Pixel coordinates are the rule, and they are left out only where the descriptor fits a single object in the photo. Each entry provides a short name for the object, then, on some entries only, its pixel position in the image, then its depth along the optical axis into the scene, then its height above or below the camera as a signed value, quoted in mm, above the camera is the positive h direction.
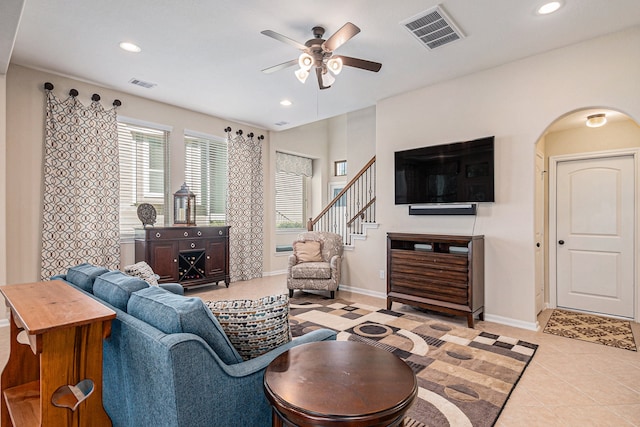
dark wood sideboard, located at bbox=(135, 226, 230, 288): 4746 -555
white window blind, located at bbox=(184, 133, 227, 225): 5742 +734
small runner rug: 3232 -1226
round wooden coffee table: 1062 -619
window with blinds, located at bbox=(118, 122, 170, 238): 4914 +679
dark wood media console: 3641 -665
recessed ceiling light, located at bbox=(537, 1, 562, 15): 2688 +1697
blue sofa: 1149 -581
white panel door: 3926 -257
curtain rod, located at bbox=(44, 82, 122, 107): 4027 +1571
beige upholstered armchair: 4824 -705
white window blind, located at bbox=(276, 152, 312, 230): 7770 +623
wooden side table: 1244 -515
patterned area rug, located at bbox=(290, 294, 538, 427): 2096 -1209
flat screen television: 3842 +517
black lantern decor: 5242 +160
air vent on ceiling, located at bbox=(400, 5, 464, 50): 2870 +1709
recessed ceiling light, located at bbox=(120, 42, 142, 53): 3396 +1751
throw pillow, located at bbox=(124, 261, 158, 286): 2631 -447
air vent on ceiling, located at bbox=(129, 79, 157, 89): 4348 +1758
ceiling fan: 2830 +1413
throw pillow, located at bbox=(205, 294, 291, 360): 1493 -480
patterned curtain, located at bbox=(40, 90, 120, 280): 4039 +376
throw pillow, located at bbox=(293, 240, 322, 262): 5164 -551
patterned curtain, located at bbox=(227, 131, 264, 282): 6121 +151
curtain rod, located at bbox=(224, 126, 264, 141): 6047 +1552
